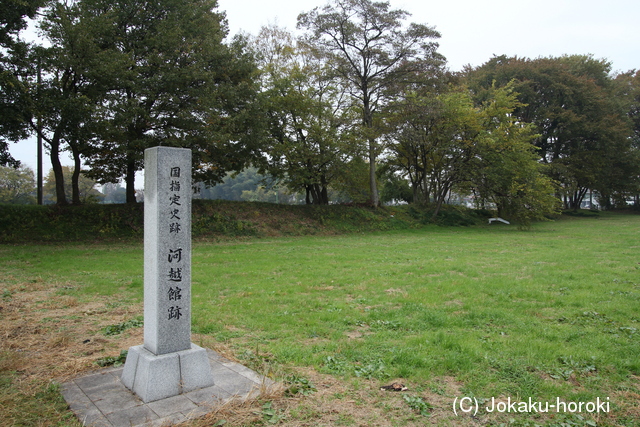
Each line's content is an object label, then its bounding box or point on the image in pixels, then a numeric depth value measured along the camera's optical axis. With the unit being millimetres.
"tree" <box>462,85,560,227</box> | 24297
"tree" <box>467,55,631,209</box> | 36312
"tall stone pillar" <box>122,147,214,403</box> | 3996
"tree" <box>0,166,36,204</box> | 37719
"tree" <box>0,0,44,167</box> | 13492
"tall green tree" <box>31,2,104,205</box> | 14016
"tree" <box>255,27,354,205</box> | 22625
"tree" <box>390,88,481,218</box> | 24641
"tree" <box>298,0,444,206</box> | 23516
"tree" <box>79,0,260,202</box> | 15539
